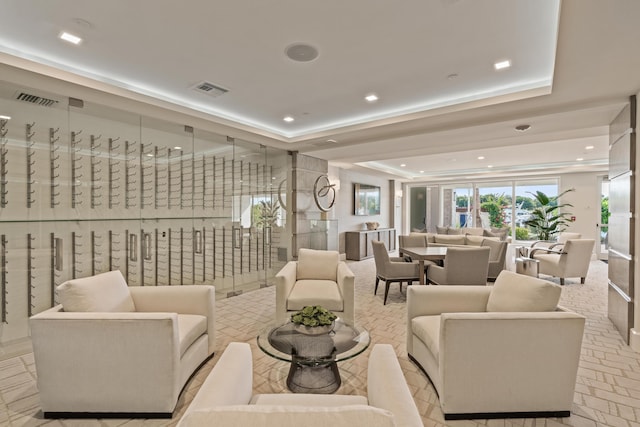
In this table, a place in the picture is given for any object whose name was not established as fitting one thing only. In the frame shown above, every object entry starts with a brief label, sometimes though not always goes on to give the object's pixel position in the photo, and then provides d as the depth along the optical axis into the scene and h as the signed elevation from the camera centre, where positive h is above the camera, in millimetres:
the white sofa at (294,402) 703 -607
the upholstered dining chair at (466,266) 4223 -715
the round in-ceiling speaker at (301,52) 2697 +1430
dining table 4605 -621
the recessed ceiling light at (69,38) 2496 +1410
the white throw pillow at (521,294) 2098 -578
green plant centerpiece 2336 -817
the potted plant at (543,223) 7023 -222
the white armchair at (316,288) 3258 -842
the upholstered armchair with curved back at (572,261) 5547 -854
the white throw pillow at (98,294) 2121 -601
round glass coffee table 2053 -928
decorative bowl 2320 -873
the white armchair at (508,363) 1937 -933
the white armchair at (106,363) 1931 -939
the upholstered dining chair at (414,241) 5891 -527
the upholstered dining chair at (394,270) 4520 -826
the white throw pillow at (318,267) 3977 -690
